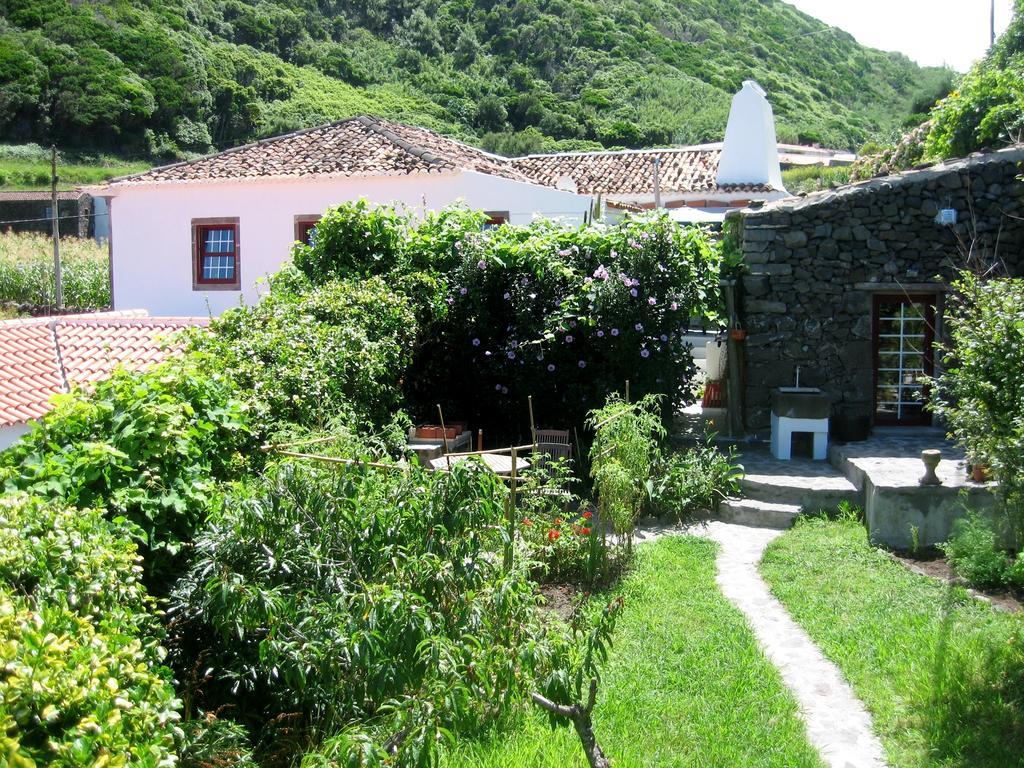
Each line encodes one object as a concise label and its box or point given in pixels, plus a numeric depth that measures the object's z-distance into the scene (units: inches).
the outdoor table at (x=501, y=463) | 325.8
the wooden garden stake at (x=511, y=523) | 195.2
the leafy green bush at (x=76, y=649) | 115.4
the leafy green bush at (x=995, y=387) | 254.1
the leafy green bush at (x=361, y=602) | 149.8
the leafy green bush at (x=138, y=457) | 181.9
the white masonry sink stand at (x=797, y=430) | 434.9
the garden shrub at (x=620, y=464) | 294.2
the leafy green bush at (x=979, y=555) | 291.6
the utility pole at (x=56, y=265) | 931.9
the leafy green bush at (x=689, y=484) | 377.4
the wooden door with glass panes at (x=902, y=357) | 467.2
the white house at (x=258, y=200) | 690.2
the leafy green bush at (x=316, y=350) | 284.2
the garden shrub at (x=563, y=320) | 420.2
